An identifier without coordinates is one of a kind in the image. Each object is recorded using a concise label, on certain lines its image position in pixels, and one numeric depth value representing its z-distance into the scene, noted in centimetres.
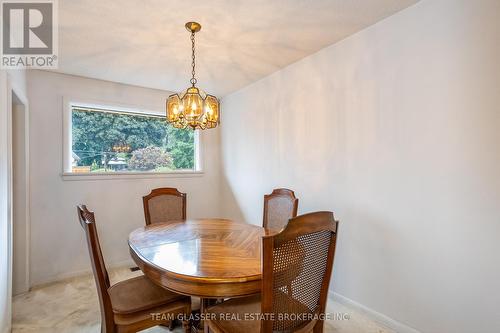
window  330
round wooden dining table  131
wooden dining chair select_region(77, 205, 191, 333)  146
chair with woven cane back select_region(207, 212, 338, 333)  107
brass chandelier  205
